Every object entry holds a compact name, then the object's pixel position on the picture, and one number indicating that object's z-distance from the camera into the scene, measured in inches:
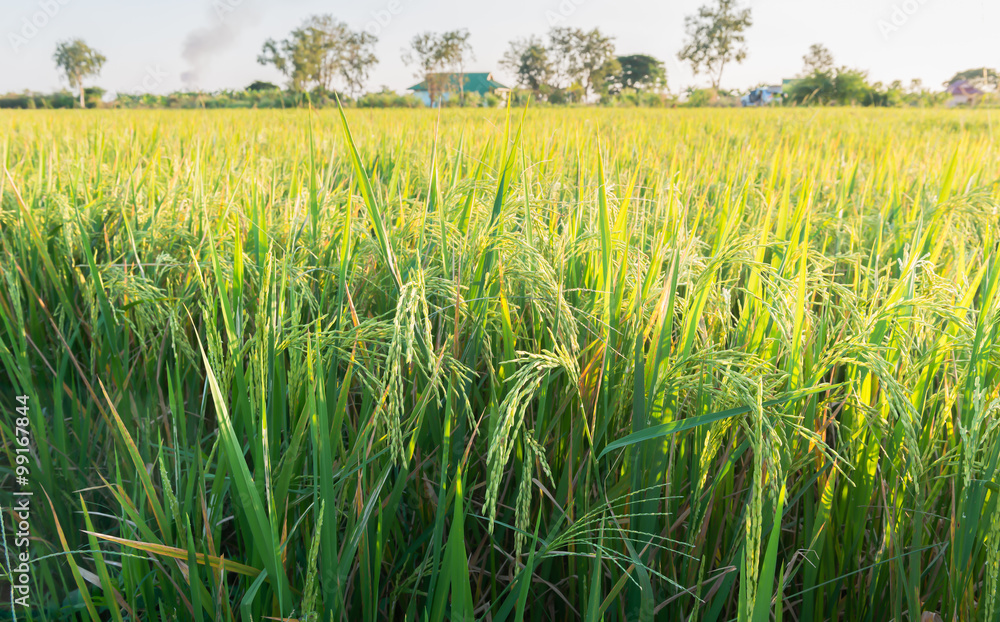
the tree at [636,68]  1930.4
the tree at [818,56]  1647.1
